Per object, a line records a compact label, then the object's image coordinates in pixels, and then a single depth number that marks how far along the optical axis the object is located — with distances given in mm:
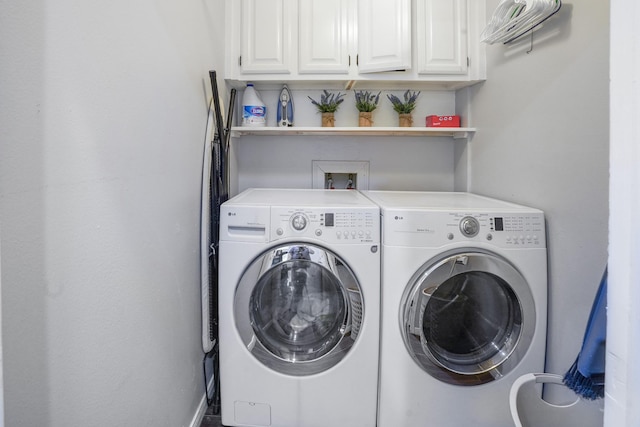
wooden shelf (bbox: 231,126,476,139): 2029
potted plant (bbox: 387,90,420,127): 2162
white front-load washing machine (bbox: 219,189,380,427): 1411
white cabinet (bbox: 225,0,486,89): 1923
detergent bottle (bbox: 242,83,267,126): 2064
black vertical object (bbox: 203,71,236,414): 1564
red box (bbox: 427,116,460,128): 2131
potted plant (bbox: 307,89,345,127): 2156
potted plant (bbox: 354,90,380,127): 2146
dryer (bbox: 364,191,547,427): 1369
